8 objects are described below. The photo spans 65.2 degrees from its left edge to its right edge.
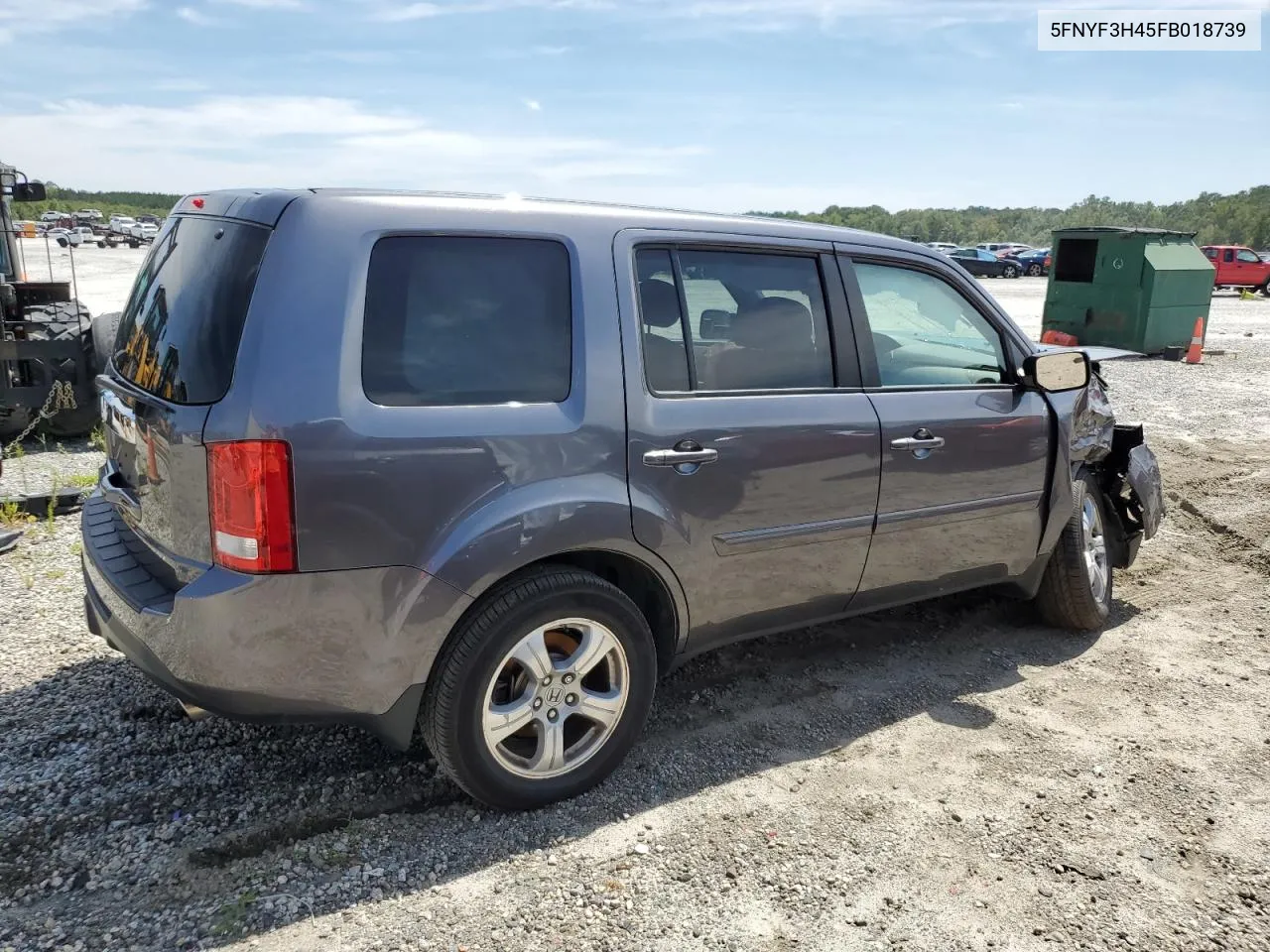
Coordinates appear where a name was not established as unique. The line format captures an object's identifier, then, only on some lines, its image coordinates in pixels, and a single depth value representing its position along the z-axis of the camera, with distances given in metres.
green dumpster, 15.30
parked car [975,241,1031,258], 45.97
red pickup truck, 33.75
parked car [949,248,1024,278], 43.53
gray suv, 2.62
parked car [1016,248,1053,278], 44.91
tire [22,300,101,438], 8.08
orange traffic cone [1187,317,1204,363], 15.18
